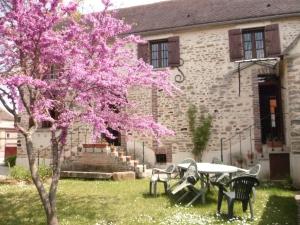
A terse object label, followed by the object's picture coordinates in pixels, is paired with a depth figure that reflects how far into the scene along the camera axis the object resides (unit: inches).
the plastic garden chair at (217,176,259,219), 256.8
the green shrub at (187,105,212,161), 560.4
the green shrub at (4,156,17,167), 765.5
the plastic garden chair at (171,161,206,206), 306.7
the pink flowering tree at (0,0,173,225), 239.8
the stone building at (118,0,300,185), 543.8
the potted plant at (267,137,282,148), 499.1
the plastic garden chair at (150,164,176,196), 350.3
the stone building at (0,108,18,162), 1382.9
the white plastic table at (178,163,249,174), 302.4
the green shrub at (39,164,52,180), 482.6
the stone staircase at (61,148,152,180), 510.3
